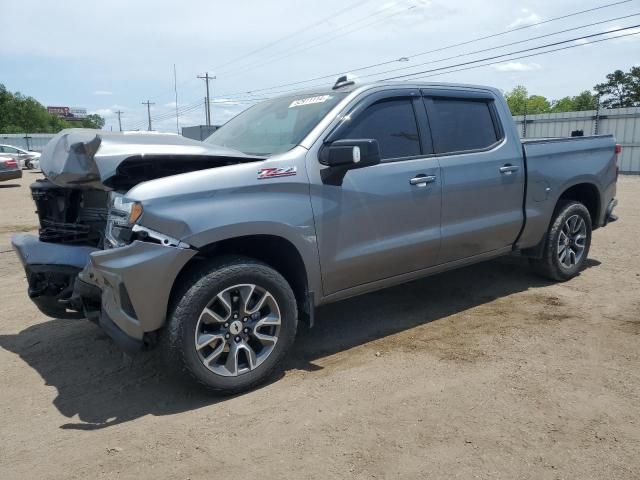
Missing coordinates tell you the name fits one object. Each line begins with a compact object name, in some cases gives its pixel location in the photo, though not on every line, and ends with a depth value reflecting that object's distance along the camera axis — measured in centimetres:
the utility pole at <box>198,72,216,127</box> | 5630
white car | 3102
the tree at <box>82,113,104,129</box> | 11034
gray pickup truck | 320
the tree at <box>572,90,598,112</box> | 7243
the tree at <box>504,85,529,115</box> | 8888
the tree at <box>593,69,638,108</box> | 6444
